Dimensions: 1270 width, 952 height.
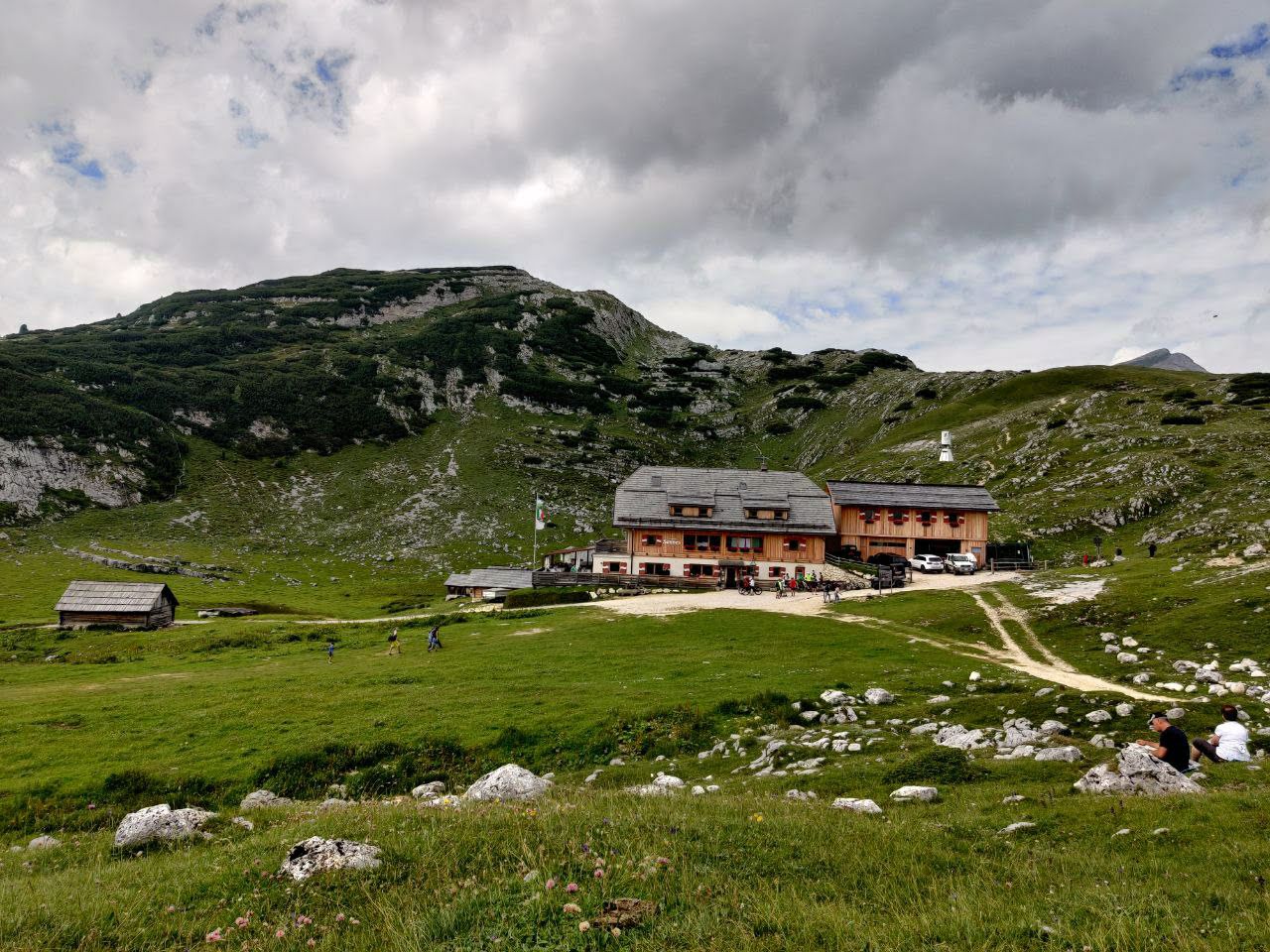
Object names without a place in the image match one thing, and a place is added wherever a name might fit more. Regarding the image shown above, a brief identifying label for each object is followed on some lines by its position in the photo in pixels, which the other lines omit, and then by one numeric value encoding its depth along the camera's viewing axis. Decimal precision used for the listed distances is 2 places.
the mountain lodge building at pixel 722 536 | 80.88
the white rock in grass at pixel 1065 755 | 16.75
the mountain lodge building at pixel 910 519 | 80.25
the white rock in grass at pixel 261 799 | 19.14
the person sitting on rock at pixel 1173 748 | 14.94
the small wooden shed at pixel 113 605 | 60.66
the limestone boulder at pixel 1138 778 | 13.16
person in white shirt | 15.78
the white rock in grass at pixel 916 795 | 14.56
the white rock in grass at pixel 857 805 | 12.98
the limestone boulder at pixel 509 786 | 14.72
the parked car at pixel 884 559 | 81.89
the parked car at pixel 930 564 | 73.56
